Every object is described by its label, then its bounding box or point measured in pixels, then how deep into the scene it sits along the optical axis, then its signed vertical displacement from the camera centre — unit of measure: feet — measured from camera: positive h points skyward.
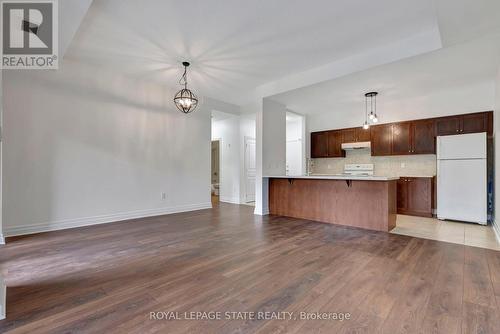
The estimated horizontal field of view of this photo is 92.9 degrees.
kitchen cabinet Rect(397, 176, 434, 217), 16.55 -2.09
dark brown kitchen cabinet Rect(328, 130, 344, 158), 21.77 +2.18
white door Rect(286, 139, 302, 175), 24.77 +1.14
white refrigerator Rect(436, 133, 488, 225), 14.24 -0.70
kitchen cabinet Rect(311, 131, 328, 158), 22.76 +2.24
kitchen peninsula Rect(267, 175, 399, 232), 13.00 -1.99
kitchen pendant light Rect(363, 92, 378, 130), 16.52 +5.08
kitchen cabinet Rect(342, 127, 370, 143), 20.20 +2.83
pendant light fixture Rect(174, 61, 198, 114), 13.25 +3.78
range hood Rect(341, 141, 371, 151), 19.95 +1.86
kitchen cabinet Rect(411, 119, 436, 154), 17.04 +2.16
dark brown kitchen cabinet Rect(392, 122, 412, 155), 18.03 +2.22
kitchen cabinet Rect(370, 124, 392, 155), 18.98 +2.31
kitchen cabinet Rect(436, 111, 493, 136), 15.23 +2.87
